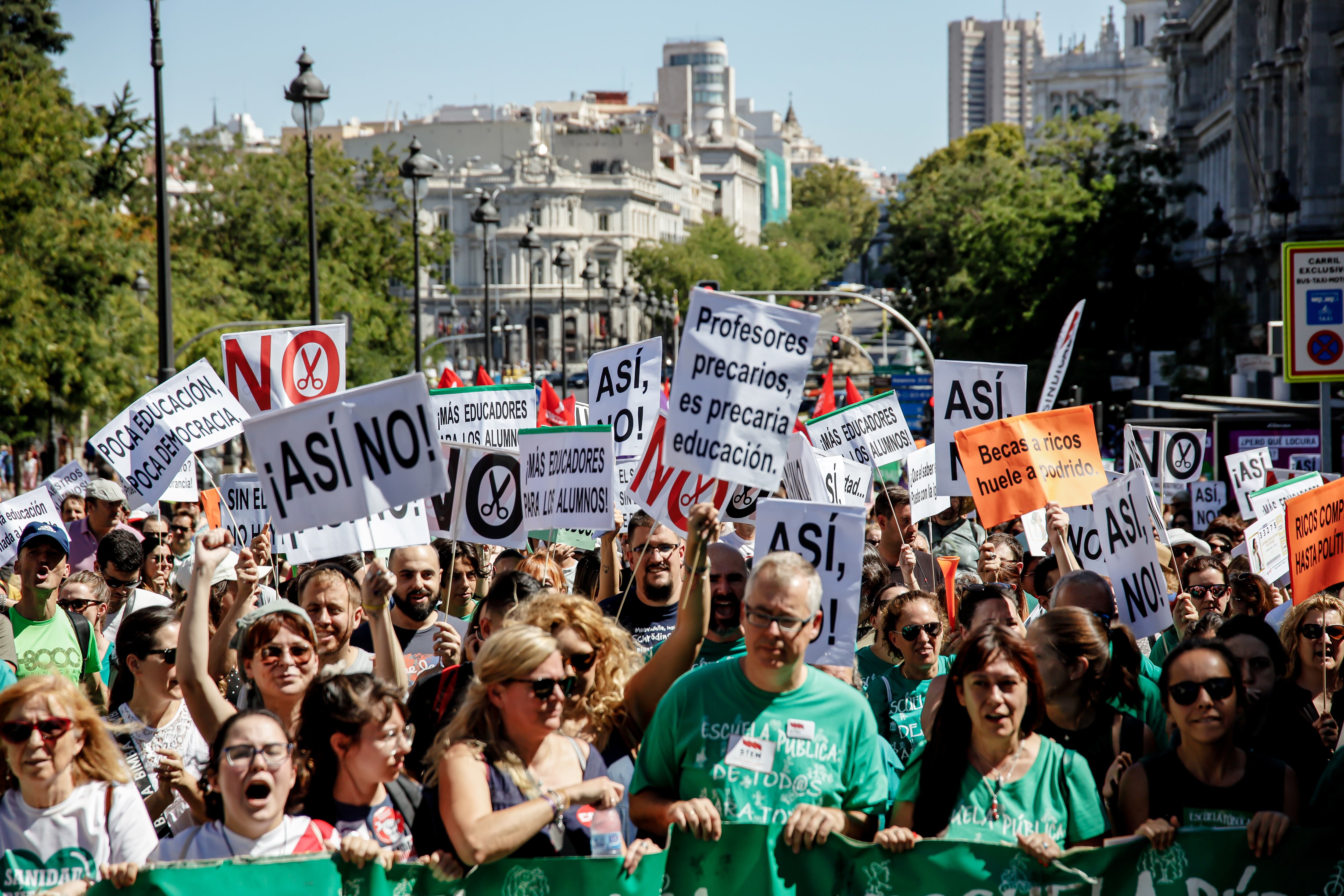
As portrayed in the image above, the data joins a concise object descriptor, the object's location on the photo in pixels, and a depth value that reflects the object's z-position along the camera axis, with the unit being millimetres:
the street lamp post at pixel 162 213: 17719
